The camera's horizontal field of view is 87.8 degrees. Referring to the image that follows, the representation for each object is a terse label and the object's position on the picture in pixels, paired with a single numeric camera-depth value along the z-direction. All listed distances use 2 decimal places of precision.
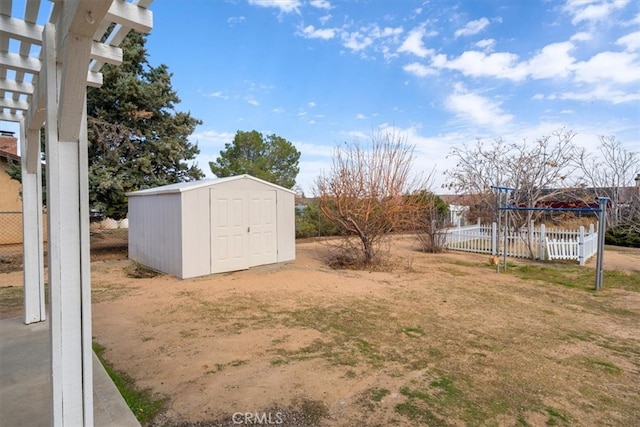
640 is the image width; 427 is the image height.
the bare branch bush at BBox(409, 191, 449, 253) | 11.16
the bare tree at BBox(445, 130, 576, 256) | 10.68
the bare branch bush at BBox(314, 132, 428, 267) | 8.16
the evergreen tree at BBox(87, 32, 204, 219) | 9.99
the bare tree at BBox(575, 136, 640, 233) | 13.21
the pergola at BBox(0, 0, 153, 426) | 1.60
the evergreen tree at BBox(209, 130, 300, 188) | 16.53
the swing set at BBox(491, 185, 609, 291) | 6.43
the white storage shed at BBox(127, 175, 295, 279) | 7.12
